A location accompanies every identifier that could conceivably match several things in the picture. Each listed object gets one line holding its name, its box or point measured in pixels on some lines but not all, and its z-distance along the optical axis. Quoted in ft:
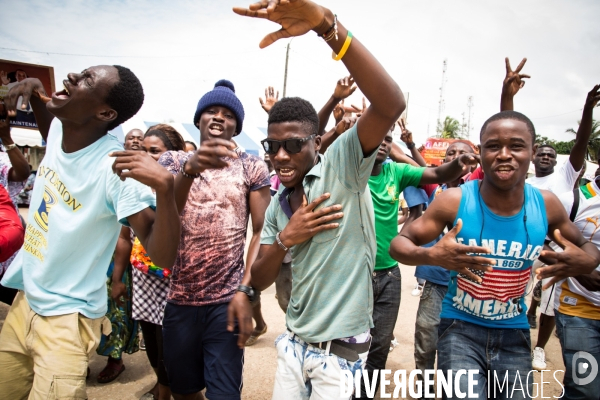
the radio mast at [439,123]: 156.35
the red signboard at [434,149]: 99.67
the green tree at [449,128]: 157.69
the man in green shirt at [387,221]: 10.66
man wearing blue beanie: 8.03
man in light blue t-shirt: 6.09
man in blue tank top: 6.97
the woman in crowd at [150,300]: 10.59
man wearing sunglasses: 6.38
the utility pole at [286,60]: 74.04
